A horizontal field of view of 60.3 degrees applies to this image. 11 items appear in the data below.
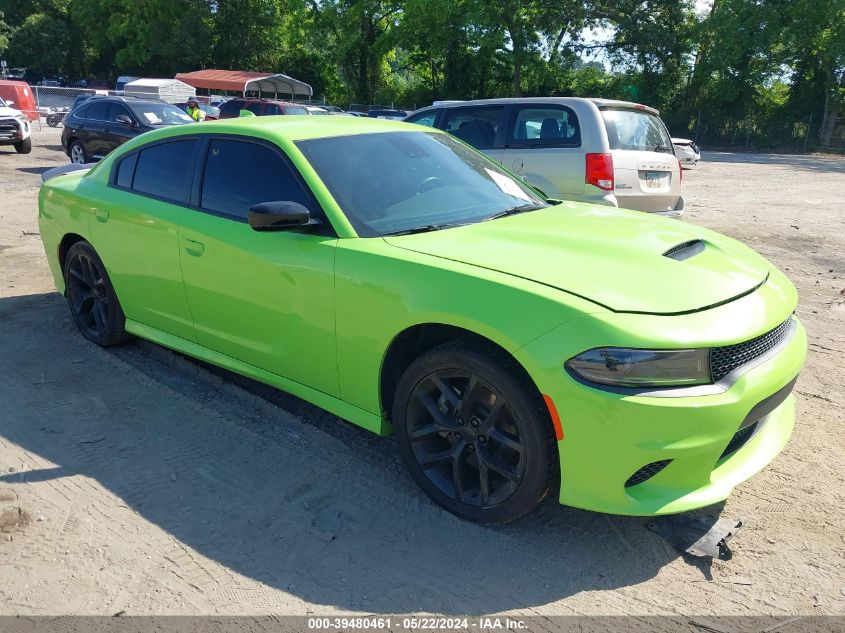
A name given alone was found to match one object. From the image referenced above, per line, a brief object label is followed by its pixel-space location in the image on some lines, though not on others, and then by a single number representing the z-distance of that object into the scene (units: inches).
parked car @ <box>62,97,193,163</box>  582.9
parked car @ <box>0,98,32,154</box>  722.2
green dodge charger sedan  105.9
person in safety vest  606.9
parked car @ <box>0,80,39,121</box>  1116.8
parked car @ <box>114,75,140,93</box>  1672.4
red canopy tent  1654.8
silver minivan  311.4
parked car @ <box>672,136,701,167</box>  677.9
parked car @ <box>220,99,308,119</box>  817.5
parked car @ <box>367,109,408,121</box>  1025.8
